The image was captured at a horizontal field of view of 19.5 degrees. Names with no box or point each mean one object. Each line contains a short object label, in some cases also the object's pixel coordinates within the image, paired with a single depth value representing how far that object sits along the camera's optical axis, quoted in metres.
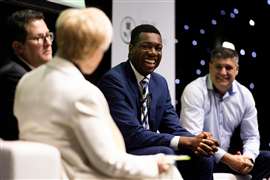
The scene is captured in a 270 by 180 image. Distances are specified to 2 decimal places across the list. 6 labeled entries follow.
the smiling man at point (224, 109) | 5.32
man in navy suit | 4.24
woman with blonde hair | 2.68
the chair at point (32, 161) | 2.70
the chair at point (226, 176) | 5.02
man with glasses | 3.77
